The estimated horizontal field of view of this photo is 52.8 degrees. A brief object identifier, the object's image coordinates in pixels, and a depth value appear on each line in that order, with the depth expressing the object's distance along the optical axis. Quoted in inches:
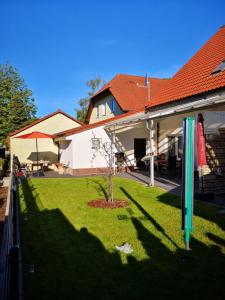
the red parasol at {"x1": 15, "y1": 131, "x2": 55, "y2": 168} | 574.8
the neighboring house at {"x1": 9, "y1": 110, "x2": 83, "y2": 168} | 768.9
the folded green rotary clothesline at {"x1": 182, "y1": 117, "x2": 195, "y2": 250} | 166.0
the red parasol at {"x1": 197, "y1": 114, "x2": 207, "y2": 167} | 238.9
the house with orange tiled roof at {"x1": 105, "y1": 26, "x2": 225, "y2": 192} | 335.8
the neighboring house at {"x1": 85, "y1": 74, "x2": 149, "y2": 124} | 740.3
